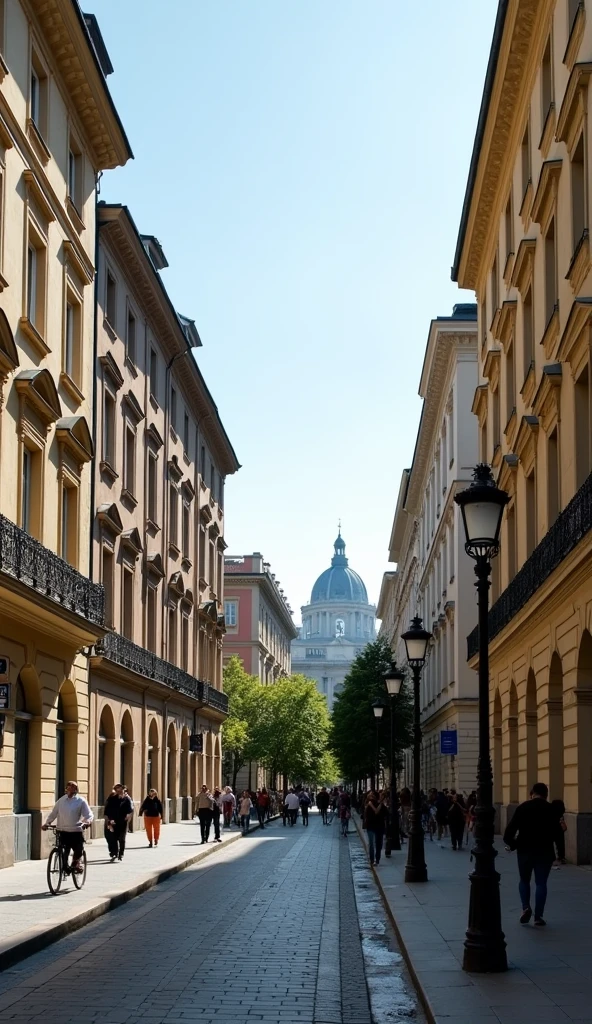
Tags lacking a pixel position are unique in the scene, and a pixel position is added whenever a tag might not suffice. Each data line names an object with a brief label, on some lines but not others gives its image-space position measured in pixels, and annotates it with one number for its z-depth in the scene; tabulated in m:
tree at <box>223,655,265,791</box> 74.88
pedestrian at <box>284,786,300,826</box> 58.75
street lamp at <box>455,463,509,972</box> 11.49
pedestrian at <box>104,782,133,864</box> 25.67
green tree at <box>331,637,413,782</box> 67.94
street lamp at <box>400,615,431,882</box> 22.23
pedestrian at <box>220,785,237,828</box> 46.24
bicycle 18.77
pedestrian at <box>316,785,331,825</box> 65.50
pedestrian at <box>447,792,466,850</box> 33.19
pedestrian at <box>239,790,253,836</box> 49.44
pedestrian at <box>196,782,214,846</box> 35.41
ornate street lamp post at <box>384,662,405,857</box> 29.03
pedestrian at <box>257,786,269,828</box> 54.97
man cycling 19.06
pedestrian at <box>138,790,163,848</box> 31.45
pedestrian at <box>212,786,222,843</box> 36.19
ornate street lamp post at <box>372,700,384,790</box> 36.00
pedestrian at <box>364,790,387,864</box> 27.83
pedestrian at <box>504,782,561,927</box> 14.81
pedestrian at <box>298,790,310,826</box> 63.42
